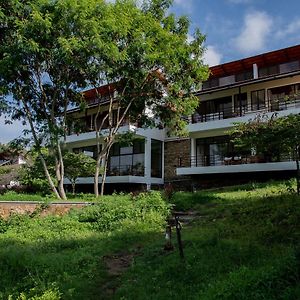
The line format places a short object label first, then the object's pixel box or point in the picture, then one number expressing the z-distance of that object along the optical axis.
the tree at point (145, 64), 12.86
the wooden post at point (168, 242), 7.20
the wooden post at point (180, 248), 6.43
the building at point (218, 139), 17.49
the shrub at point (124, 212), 10.02
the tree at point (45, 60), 11.99
